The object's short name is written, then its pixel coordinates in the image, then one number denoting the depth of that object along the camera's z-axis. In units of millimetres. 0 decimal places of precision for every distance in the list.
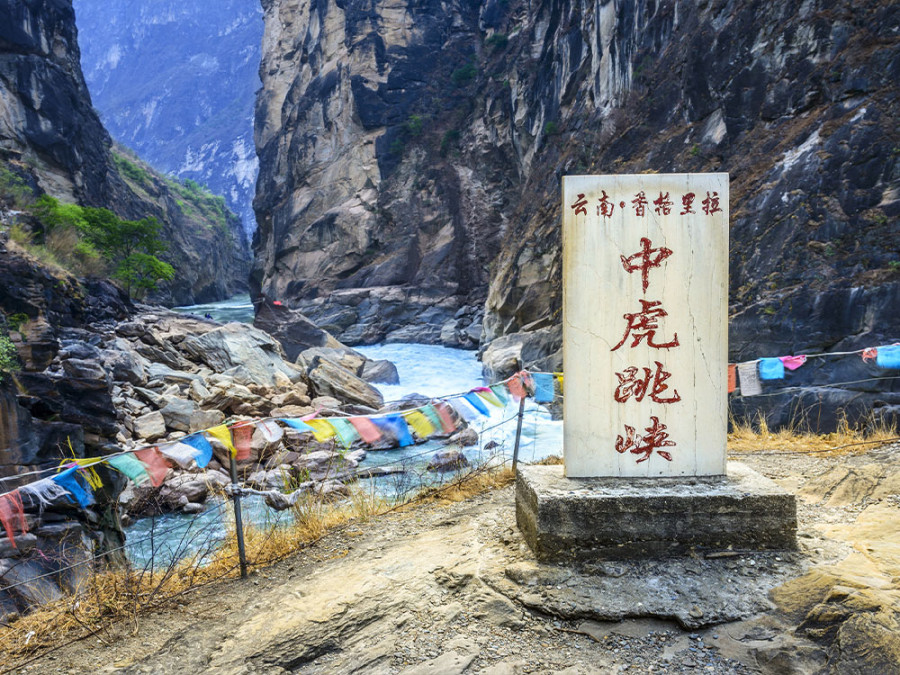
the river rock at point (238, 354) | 17219
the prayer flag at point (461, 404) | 6863
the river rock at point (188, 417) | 12766
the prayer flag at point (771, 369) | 7049
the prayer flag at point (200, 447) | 4250
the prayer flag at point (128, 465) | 3986
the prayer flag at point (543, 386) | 7368
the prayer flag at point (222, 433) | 4238
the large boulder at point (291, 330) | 23483
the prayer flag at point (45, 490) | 3586
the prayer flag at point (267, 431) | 5181
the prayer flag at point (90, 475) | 3822
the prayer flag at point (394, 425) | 5398
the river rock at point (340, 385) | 16250
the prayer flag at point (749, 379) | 7238
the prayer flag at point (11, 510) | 3602
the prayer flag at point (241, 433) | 4270
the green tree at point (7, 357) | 7379
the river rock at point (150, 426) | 11797
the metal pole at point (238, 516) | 4207
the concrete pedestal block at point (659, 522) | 3609
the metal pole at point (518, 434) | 6501
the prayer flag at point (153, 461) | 4070
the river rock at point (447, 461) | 9555
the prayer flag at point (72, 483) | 3773
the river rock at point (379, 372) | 21000
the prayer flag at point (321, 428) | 4883
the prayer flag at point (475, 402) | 6367
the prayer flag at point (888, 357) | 6945
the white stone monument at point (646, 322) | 3965
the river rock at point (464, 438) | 12219
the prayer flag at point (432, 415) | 5895
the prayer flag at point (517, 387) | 6813
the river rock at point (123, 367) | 13883
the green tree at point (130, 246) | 30625
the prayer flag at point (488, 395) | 6477
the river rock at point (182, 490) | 8859
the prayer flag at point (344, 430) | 4967
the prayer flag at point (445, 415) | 6027
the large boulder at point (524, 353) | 17453
